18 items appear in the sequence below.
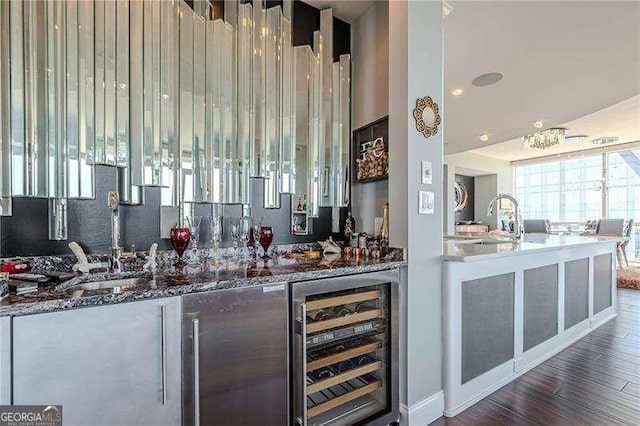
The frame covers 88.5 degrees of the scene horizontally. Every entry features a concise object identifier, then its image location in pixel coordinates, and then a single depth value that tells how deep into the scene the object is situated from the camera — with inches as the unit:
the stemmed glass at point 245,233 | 77.3
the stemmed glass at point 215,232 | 73.6
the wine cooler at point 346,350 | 59.5
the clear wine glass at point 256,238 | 79.9
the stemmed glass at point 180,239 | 66.2
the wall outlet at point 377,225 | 88.8
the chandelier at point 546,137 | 217.3
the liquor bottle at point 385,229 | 81.4
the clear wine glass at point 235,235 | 77.0
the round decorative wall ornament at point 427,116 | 74.8
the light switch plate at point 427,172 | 75.6
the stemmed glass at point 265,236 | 79.0
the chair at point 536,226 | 289.7
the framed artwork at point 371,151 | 85.5
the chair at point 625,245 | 259.2
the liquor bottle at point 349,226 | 95.0
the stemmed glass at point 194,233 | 70.1
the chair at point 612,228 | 256.2
